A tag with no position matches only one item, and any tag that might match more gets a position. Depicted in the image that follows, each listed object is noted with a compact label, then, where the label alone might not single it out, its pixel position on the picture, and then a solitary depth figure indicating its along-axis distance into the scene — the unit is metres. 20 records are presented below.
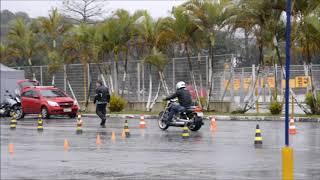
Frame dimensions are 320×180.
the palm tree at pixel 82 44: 40.16
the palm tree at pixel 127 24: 39.44
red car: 33.75
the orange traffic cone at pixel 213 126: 23.82
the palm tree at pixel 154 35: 37.78
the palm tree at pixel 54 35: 43.53
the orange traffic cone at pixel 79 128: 22.98
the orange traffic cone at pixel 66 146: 16.36
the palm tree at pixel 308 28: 29.36
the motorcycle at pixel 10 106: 35.14
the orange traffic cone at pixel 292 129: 21.78
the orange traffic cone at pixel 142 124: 25.42
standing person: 27.67
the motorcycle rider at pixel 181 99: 23.44
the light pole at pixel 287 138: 8.91
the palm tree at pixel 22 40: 44.03
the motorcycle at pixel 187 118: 23.11
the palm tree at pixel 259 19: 31.52
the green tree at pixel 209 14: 34.25
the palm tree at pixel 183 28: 35.06
